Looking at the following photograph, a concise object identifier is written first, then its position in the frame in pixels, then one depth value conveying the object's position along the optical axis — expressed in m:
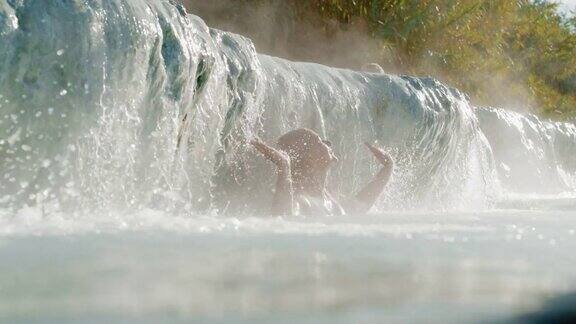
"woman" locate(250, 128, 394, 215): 12.17
